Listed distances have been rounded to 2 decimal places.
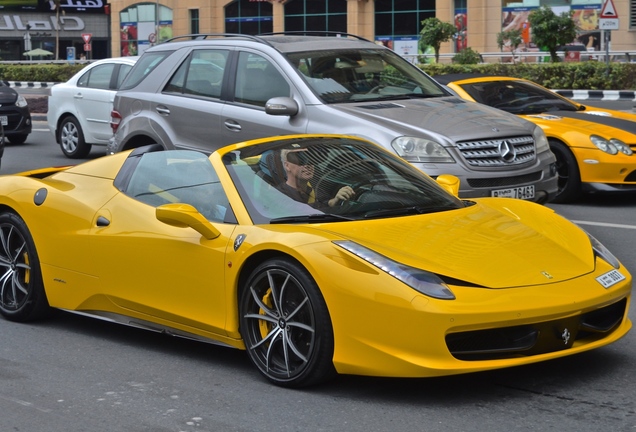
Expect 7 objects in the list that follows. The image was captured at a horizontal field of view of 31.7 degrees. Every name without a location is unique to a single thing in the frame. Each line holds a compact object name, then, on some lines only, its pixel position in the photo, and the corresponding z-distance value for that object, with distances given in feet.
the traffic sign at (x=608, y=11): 82.74
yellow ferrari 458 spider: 16.07
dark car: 62.44
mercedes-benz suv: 29.89
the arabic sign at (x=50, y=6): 258.16
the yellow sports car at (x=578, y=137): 37.35
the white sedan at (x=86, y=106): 54.44
